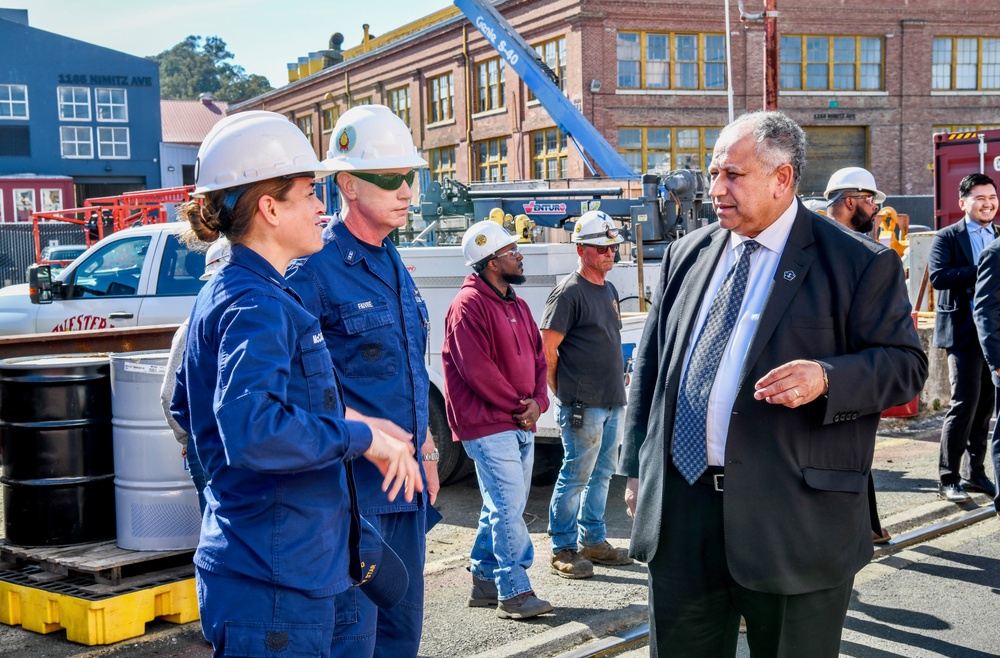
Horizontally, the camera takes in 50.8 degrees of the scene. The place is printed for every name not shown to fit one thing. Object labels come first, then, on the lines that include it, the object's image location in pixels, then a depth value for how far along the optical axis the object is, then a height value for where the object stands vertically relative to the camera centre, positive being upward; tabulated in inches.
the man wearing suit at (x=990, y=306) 272.4 -11.7
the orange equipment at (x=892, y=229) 654.5 +24.4
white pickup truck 390.9 -2.3
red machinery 1032.8 +70.5
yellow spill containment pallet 200.5 -64.3
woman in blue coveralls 97.8 -14.4
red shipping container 649.0 +61.7
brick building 1450.5 +269.5
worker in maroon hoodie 219.6 -27.6
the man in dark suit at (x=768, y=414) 127.5 -18.4
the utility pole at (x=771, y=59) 683.4 +135.5
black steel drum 215.6 -35.0
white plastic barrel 211.9 -38.1
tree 5206.7 +1047.8
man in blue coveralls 137.9 -6.0
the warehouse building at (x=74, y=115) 2118.6 +341.7
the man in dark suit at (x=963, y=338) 313.9 -22.8
